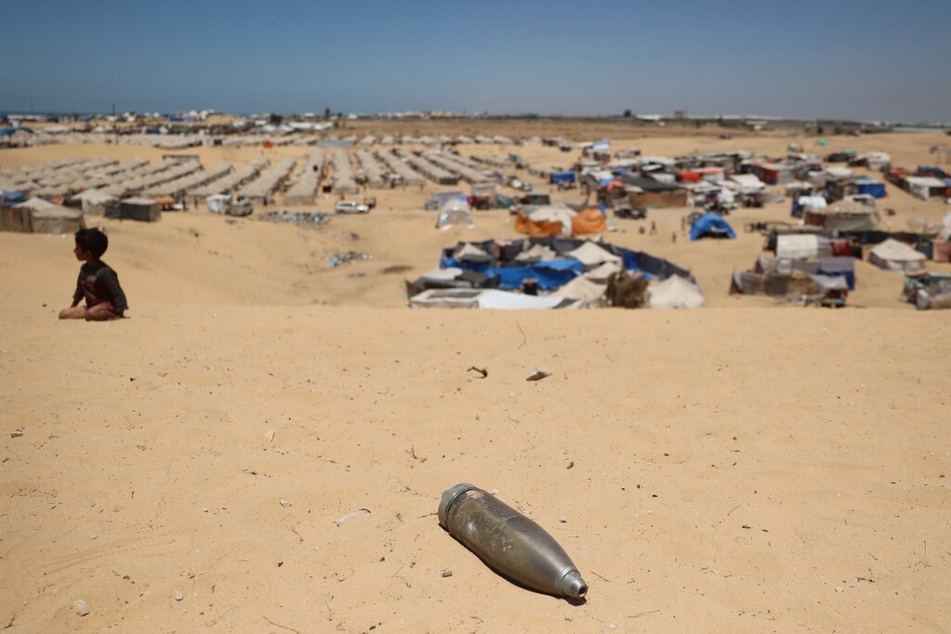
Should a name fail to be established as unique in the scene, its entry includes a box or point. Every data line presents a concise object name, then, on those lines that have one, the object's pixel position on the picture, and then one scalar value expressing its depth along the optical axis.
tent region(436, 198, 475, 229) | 30.03
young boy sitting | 6.95
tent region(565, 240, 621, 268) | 19.78
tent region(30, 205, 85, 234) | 18.72
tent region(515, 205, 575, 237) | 28.39
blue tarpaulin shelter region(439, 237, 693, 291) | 18.61
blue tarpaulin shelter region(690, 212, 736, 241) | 27.17
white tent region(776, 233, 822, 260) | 21.56
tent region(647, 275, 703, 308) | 15.93
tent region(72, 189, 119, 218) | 24.78
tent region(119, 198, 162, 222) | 23.64
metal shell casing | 3.02
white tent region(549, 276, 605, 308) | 15.63
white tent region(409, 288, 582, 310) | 14.29
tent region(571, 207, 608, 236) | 28.59
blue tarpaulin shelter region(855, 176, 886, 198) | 38.03
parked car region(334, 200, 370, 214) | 33.75
